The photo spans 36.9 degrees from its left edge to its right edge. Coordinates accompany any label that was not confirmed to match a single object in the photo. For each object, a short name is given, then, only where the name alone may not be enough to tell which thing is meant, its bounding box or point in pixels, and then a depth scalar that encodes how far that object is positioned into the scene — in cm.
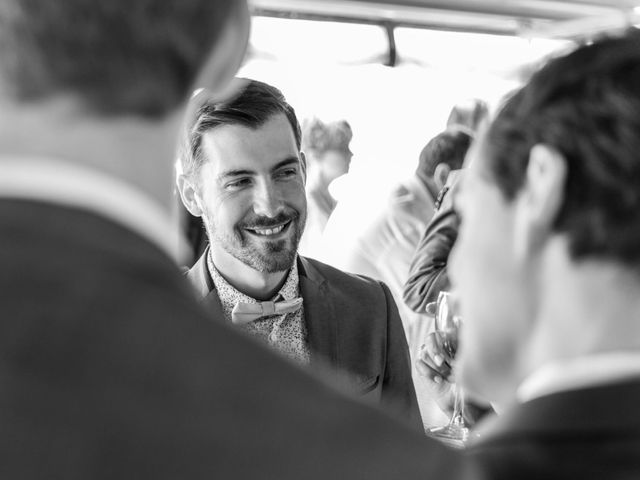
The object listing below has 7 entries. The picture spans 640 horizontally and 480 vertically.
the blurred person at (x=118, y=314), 41
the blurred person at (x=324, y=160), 474
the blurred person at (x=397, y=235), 356
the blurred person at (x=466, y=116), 366
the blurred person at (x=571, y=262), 71
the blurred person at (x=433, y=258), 265
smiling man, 189
